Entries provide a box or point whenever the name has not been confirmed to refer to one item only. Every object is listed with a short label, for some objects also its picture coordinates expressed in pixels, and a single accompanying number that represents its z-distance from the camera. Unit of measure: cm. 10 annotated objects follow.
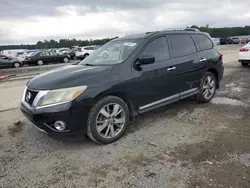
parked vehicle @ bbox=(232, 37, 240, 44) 4869
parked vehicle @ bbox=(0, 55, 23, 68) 1953
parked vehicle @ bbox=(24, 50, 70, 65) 2132
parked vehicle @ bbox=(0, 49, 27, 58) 3377
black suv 308
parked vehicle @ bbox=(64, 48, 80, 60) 2736
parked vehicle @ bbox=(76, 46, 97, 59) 2497
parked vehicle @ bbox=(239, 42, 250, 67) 1038
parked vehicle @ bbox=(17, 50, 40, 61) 2101
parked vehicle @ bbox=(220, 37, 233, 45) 4891
